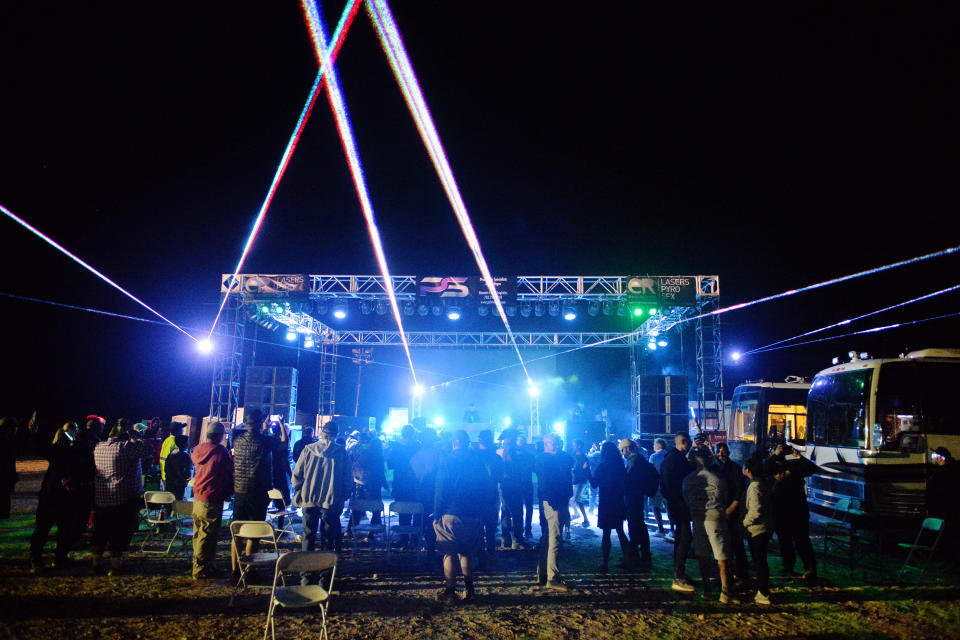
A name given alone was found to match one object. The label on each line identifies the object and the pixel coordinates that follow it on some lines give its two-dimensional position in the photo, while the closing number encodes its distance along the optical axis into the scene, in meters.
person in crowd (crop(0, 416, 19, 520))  6.13
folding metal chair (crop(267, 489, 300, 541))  7.00
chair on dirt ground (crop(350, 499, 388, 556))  6.43
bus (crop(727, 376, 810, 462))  16.25
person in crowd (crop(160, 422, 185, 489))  7.47
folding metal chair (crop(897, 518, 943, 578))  6.21
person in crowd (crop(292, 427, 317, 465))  9.20
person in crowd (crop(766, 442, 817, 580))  5.82
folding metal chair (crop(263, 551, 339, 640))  3.72
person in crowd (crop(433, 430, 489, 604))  5.07
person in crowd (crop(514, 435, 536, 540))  7.07
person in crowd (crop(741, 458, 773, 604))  5.13
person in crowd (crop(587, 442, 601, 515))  9.44
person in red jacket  5.44
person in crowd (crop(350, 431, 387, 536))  7.57
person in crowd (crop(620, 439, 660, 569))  6.40
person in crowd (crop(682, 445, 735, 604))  5.00
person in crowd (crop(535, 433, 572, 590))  5.59
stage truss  13.73
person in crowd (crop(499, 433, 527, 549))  7.13
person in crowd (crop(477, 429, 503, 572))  5.67
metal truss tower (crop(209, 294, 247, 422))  14.24
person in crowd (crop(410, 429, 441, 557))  6.70
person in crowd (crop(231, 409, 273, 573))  5.53
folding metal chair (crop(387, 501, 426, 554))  6.29
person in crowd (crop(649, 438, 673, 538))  8.04
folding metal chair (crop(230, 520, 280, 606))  4.77
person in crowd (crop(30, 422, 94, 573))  5.64
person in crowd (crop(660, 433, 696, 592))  5.38
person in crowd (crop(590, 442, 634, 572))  6.29
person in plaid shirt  5.61
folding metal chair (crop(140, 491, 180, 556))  6.43
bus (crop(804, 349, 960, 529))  7.82
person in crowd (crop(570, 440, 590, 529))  8.91
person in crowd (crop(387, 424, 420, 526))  7.38
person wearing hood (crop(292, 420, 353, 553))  5.29
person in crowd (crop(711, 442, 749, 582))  5.47
